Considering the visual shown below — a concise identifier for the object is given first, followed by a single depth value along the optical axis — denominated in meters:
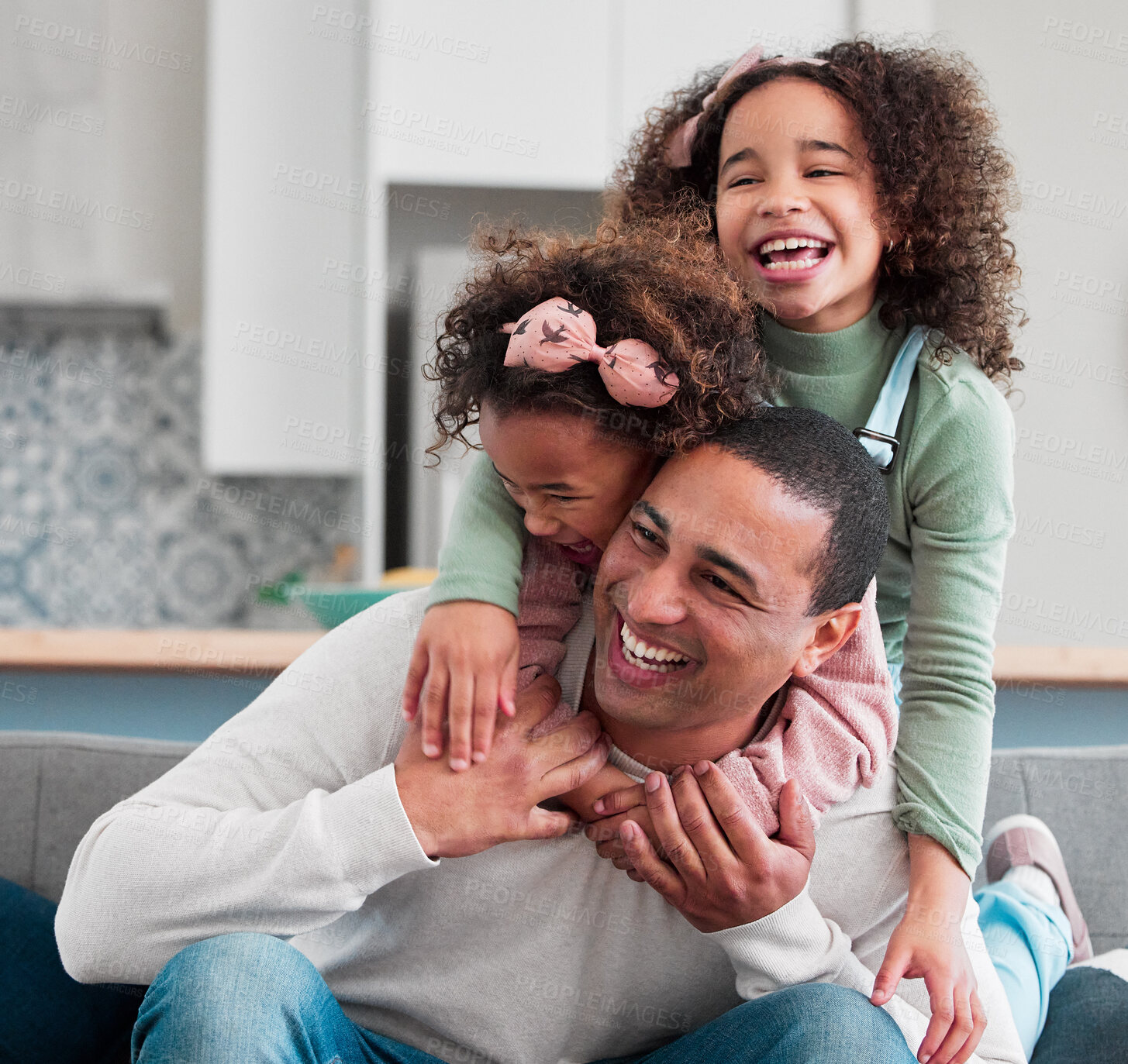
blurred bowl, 2.32
